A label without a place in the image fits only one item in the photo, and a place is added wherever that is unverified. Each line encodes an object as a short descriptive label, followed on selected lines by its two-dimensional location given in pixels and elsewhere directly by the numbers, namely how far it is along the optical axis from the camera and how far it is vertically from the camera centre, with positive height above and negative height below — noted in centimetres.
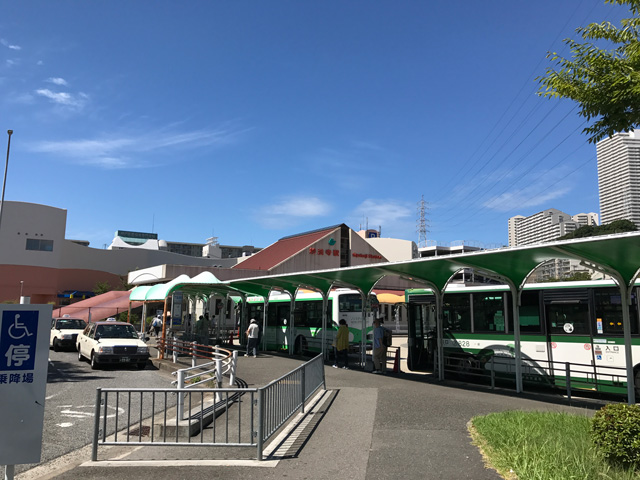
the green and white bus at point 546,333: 1180 -62
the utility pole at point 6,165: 3102 +910
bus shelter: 963 +109
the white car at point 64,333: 2362 -123
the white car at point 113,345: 1712 -134
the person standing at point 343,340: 1744 -110
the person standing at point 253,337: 2123 -125
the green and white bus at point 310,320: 2189 -52
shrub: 552 -142
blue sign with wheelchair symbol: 506 -34
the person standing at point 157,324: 3381 -113
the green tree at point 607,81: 816 +392
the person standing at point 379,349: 1641 -135
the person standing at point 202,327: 2467 -97
